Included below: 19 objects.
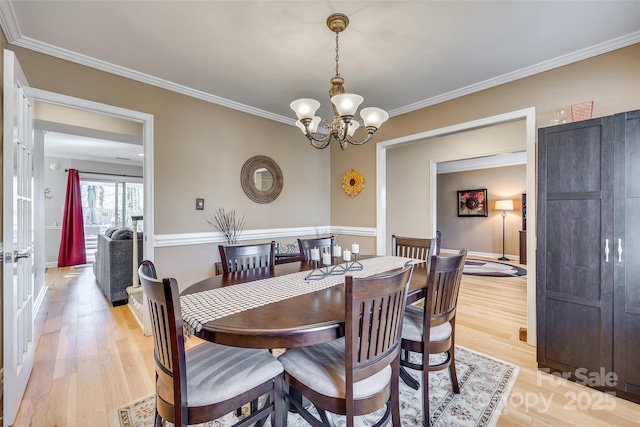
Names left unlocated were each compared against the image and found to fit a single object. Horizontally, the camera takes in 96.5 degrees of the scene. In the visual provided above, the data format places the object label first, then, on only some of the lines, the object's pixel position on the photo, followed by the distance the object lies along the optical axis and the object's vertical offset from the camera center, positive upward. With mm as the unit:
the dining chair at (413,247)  2649 -343
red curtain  6078 -343
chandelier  1855 +693
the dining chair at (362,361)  1118 -677
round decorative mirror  3498 +427
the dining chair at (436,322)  1570 -695
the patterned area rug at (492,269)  5281 -1150
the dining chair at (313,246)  2598 -317
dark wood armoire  1847 -285
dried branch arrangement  3260 -133
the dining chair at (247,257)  2168 -357
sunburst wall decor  4005 +427
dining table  1104 -442
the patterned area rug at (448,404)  1652 -1207
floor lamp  6643 +132
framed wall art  7227 +244
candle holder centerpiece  1934 -414
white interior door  1569 -168
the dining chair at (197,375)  1059 -694
